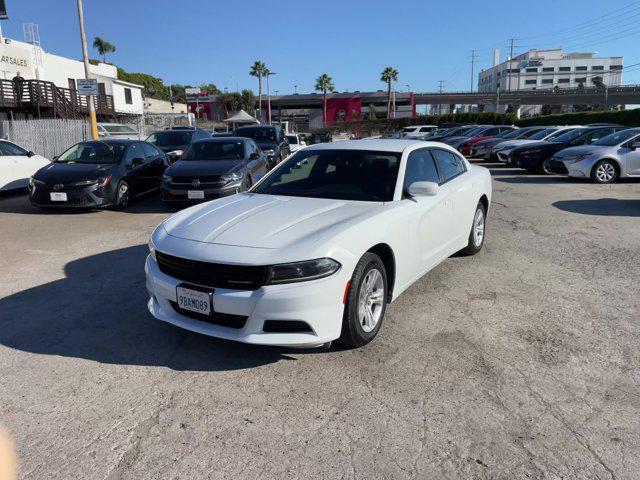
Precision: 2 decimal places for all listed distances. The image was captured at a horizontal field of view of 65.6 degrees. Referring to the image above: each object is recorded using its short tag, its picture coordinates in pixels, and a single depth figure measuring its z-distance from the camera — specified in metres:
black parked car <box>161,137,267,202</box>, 9.57
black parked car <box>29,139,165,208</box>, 9.48
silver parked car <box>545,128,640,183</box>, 12.81
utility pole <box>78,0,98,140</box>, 17.95
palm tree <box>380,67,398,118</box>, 78.94
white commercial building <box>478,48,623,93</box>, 134.50
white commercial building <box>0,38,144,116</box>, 29.69
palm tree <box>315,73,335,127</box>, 80.62
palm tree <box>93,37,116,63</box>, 86.54
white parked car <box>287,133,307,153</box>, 20.61
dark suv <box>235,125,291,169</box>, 15.49
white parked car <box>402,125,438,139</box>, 35.45
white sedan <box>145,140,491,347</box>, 3.32
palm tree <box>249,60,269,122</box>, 79.56
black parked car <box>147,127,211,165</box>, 15.84
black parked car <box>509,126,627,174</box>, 15.34
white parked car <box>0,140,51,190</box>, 11.83
